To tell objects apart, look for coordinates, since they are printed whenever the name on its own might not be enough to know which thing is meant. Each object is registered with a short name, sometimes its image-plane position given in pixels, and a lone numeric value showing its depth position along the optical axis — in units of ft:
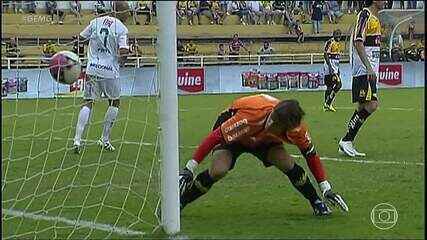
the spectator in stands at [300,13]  134.10
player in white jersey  38.34
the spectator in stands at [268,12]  132.67
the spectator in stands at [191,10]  123.24
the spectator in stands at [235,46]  116.98
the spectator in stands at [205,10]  127.06
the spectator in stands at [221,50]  115.25
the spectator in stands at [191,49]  108.67
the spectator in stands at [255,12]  132.75
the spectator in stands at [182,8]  118.74
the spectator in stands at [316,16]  129.80
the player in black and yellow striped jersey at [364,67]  35.65
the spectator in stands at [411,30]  129.59
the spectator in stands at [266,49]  116.37
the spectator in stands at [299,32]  126.52
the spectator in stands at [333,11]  136.23
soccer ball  28.17
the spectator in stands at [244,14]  131.95
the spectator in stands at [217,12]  127.88
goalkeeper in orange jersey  22.39
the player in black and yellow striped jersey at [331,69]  67.65
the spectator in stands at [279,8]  132.87
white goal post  20.63
